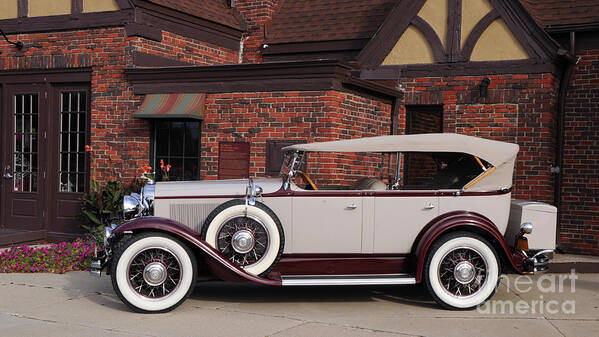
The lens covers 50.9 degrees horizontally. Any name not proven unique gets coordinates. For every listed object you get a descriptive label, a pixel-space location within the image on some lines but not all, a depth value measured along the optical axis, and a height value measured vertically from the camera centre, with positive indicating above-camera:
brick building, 9.97 +0.81
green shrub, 9.99 -1.03
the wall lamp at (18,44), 11.45 +1.69
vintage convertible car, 6.16 -0.90
